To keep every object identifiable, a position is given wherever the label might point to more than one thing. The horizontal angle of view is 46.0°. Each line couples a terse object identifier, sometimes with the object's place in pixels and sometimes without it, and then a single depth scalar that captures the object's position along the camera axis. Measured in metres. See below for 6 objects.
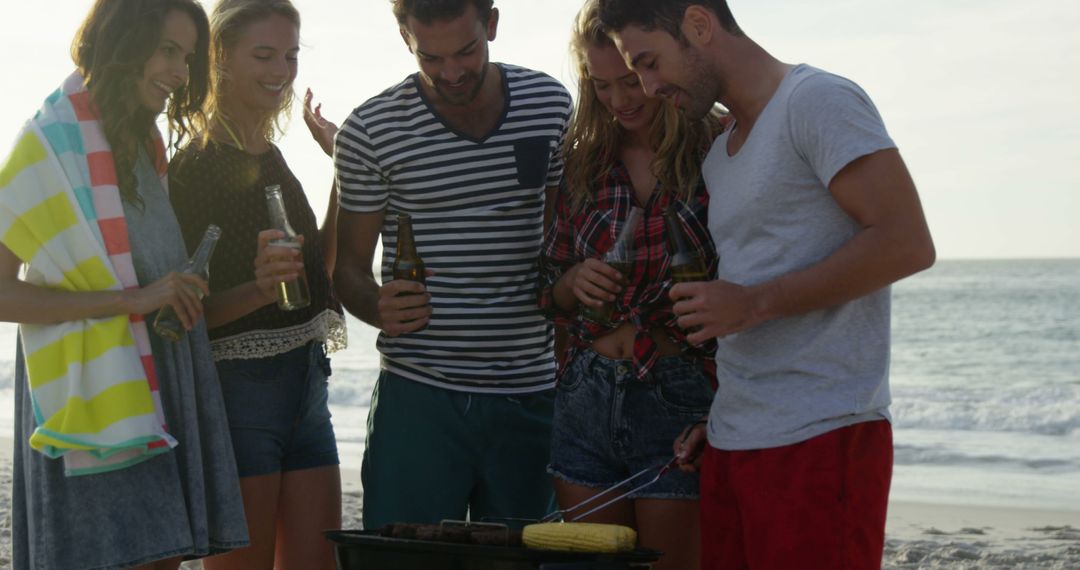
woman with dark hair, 3.12
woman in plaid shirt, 3.36
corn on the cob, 2.75
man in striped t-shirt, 3.82
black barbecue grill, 2.73
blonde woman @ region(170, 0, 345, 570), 3.75
